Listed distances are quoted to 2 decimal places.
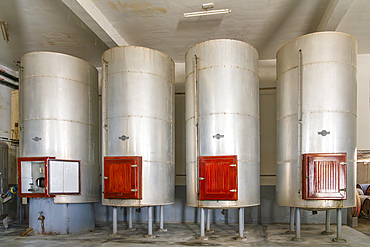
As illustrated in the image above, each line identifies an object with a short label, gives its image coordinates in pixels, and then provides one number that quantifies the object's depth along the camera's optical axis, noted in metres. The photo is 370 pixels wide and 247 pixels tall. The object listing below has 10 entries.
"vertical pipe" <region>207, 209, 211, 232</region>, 8.24
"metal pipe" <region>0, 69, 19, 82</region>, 11.58
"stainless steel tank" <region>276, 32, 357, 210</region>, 7.05
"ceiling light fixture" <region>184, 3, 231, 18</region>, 7.77
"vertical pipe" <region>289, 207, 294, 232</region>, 8.09
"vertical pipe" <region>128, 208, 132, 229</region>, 9.19
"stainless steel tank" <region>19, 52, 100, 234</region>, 8.08
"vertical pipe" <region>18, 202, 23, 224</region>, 10.83
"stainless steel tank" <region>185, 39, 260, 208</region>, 7.43
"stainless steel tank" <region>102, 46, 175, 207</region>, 7.76
